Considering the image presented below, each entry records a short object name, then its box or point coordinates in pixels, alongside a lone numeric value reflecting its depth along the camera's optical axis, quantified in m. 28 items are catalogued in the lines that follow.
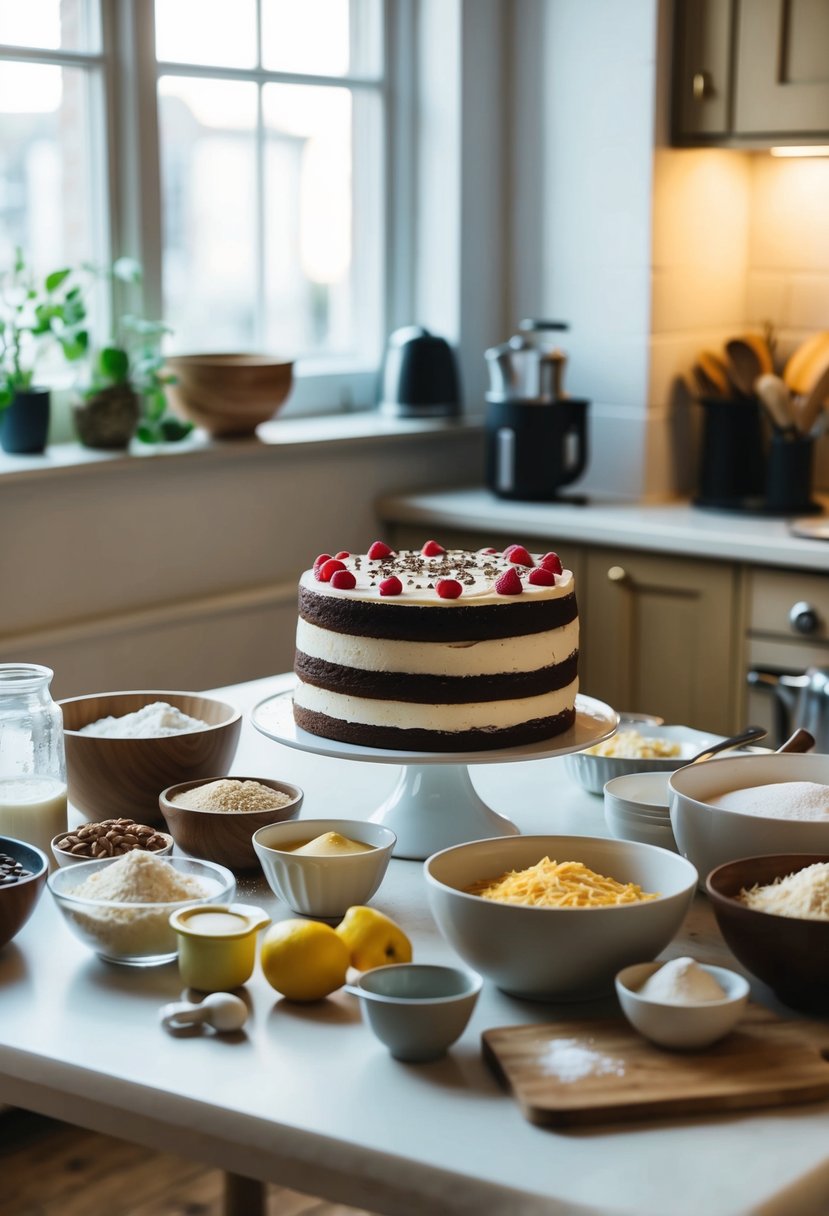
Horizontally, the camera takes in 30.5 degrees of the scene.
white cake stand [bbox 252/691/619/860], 1.45
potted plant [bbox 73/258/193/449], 2.71
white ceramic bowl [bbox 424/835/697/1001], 1.09
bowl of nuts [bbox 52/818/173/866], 1.33
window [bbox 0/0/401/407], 2.77
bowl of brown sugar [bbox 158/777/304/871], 1.39
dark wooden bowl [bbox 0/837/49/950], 1.21
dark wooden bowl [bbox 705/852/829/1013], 1.09
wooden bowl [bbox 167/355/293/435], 2.87
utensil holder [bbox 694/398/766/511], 3.12
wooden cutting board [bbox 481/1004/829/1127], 0.98
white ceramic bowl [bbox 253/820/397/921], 1.28
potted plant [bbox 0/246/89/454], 2.61
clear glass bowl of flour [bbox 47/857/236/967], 1.19
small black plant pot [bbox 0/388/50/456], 2.62
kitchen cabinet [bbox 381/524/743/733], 2.86
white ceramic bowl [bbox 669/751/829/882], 1.25
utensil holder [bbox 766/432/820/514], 3.03
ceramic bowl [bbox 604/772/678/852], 1.44
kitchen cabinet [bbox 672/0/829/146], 2.90
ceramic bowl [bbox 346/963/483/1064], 1.04
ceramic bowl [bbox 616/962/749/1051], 1.04
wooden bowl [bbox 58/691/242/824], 1.52
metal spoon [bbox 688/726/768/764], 1.60
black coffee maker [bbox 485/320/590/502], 3.11
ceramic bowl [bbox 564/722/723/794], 1.61
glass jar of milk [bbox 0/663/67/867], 1.41
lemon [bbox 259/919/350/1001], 1.15
